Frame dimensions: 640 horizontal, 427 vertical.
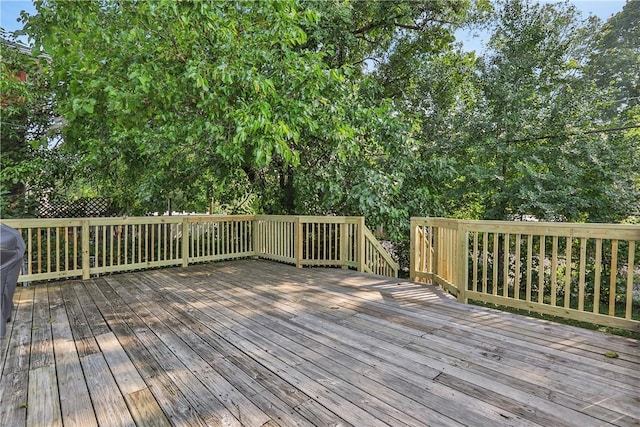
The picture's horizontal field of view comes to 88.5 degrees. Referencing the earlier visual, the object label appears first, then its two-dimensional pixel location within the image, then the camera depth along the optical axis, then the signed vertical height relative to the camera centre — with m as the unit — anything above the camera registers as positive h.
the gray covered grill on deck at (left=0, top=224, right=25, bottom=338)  2.51 -0.49
